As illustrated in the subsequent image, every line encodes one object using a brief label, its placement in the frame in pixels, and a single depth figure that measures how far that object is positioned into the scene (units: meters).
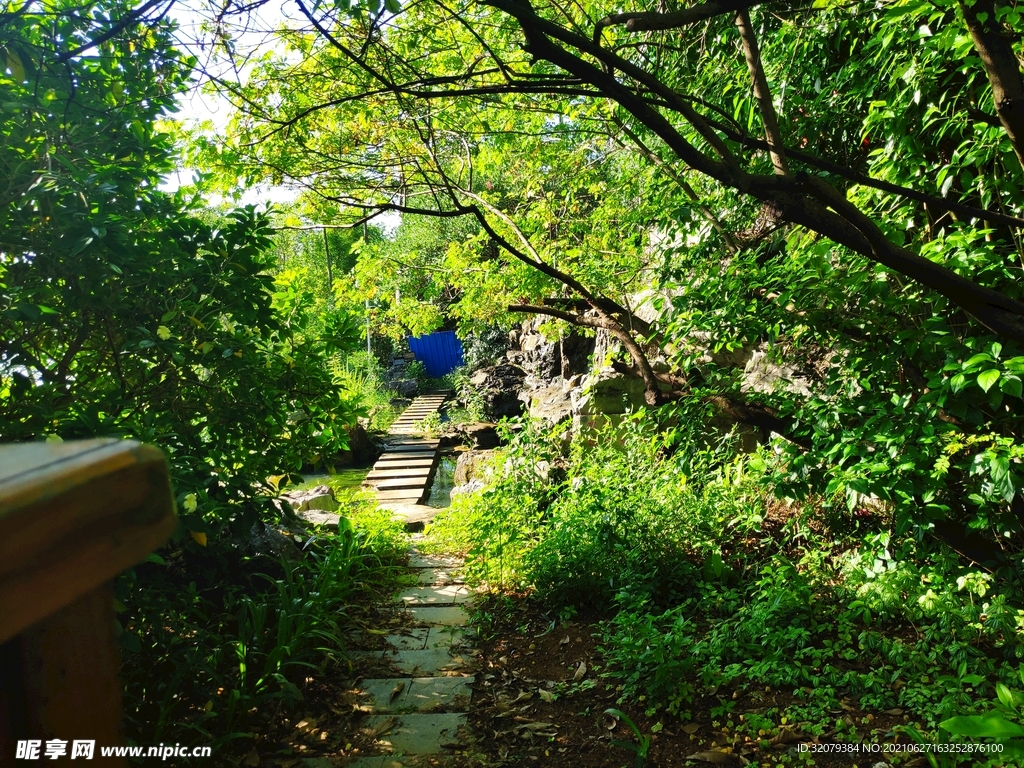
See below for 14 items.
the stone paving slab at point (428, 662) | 3.56
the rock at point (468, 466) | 9.99
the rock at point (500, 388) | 15.09
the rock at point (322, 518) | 5.60
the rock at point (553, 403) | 8.26
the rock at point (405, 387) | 20.08
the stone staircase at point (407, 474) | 8.33
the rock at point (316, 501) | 7.06
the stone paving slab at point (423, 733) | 2.81
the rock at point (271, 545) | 4.07
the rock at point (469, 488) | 7.51
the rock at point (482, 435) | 13.39
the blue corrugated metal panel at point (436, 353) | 22.16
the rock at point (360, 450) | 12.75
